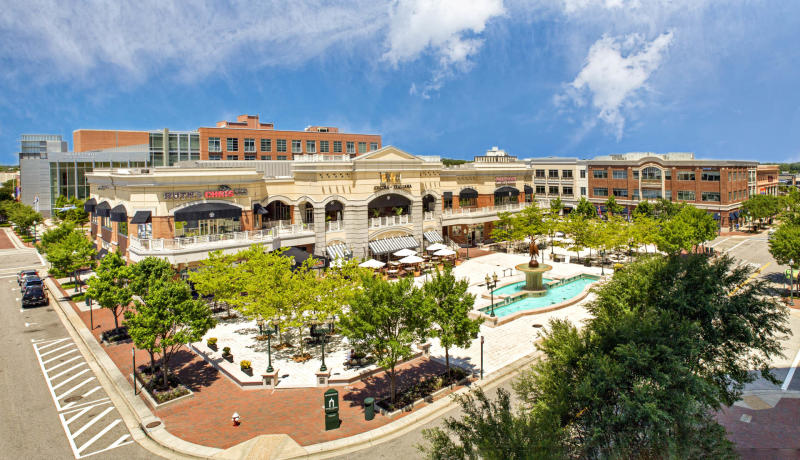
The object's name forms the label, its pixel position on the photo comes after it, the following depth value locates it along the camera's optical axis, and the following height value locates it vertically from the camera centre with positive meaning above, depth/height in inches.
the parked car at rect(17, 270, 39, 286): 1807.6 -156.8
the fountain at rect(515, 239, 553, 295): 1588.3 -184.3
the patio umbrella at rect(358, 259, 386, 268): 1672.0 -134.2
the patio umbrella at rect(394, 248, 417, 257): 1871.3 -108.2
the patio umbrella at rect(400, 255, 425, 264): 1774.7 -130.0
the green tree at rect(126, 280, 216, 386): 861.8 -163.2
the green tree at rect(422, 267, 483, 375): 860.0 -158.4
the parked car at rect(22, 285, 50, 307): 1515.7 -203.5
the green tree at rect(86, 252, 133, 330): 1039.6 -121.4
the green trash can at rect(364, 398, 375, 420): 798.5 -312.7
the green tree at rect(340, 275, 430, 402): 803.4 -164.1
